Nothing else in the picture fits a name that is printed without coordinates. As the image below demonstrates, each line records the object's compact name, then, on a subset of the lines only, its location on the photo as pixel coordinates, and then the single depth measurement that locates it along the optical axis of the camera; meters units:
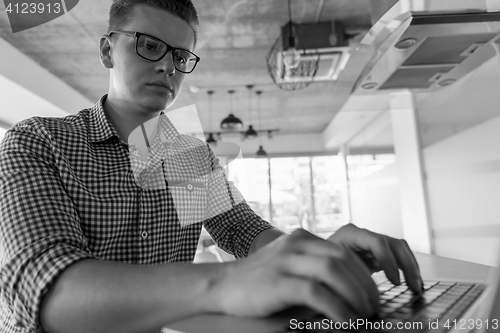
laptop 0.28
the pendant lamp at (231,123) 4.16
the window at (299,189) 8.75
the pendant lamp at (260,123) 5.35
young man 0.29
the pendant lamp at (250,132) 5.18
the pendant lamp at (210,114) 5.36
